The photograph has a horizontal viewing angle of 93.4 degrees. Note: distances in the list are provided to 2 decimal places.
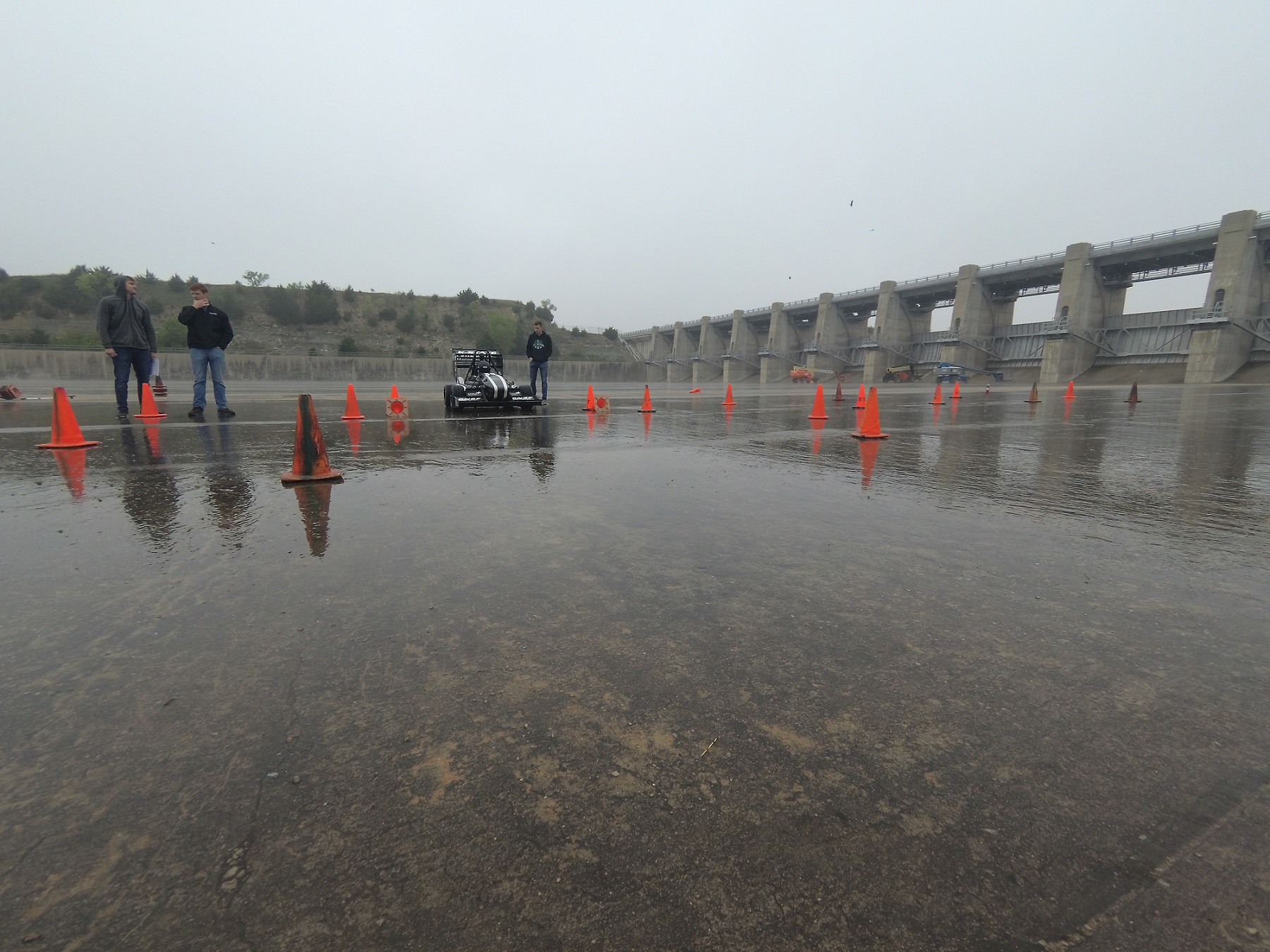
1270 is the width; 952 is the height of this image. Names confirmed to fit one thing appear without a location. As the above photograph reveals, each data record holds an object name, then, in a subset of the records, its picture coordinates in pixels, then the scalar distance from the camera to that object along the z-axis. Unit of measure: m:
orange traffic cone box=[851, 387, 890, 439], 8.59
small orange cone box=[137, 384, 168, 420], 10.09
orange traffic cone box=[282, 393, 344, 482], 5.12
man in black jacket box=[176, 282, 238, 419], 9.41
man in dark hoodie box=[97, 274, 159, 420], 9.15
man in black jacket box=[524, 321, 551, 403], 13.20
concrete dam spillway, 37.16
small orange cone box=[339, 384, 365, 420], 11.27
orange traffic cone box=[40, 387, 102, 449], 6.61
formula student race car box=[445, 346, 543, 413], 12.27
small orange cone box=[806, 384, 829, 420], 11.59
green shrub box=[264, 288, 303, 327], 66.75
